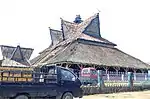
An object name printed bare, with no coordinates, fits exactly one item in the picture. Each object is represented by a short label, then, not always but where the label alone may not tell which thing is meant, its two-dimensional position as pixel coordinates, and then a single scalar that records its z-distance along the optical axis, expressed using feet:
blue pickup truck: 37.68
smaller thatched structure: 177.37
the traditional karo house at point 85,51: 114.73
